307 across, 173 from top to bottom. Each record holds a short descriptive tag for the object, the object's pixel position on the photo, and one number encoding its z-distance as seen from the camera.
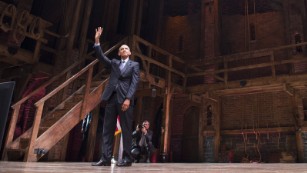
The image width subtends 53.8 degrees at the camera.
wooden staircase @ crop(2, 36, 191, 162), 5.86
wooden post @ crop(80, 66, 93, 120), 7.20
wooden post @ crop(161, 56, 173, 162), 9.88
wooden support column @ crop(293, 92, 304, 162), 10.57
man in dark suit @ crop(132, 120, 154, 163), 7.70
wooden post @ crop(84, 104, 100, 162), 9.83
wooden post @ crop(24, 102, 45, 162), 5.64
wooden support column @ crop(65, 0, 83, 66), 10.02
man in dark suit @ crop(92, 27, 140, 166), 3.83
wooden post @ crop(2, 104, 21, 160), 6.15
